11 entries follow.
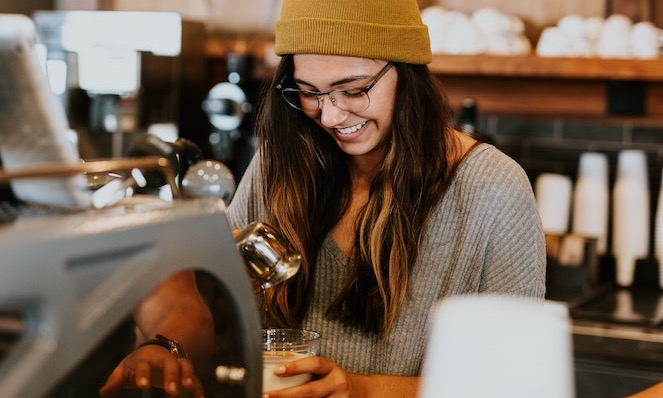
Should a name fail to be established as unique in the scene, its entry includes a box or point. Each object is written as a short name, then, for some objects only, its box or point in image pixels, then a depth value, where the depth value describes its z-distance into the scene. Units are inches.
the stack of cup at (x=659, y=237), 125.3
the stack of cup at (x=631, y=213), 126.2
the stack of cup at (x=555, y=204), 128.1
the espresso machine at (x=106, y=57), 142.3
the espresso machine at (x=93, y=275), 27.2
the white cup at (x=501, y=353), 27.3
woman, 62.8
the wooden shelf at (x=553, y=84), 123.4
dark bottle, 129.8
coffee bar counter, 102.3
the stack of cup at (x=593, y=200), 128.0
